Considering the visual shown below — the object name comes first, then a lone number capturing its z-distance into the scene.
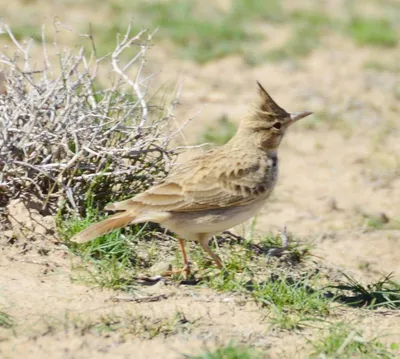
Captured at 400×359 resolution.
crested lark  10.61
